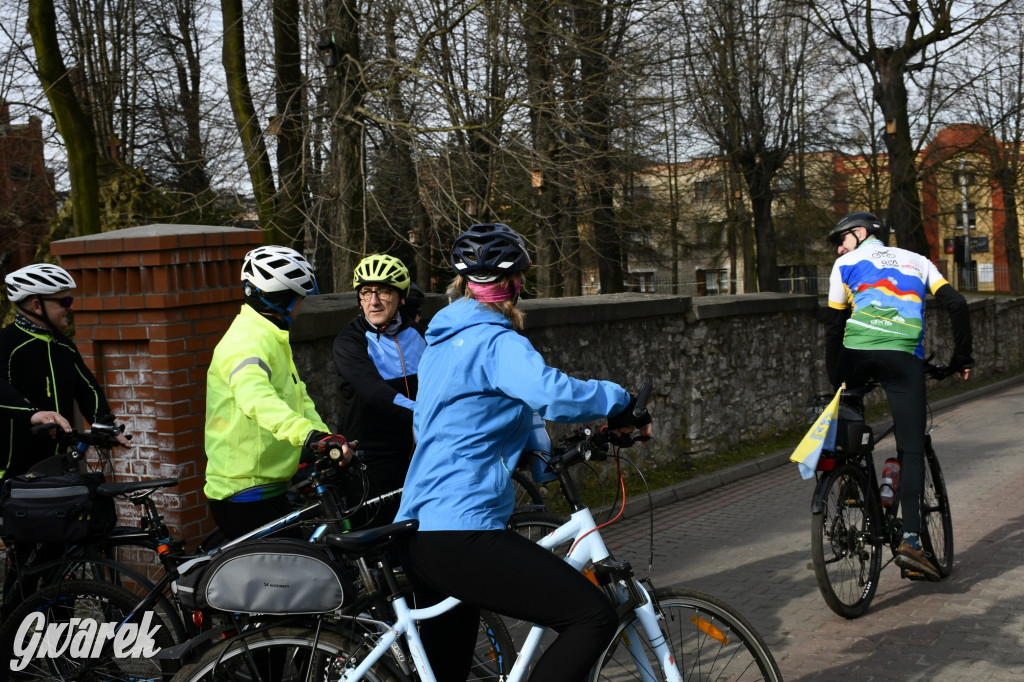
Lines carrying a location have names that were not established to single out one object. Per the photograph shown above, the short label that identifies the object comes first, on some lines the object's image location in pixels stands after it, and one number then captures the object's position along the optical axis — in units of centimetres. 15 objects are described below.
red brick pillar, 552
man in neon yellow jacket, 417
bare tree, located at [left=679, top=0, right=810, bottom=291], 2500
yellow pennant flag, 538
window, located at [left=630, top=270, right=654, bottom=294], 3117
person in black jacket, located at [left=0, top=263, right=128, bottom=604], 483
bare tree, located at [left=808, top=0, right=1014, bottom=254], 2681
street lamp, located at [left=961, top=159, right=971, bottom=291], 3117
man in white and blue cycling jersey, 586
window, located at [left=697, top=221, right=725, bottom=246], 3853
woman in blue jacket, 293
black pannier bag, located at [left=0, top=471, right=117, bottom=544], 412
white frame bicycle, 288
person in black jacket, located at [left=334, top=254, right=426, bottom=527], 511
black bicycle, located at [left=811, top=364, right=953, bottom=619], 541
